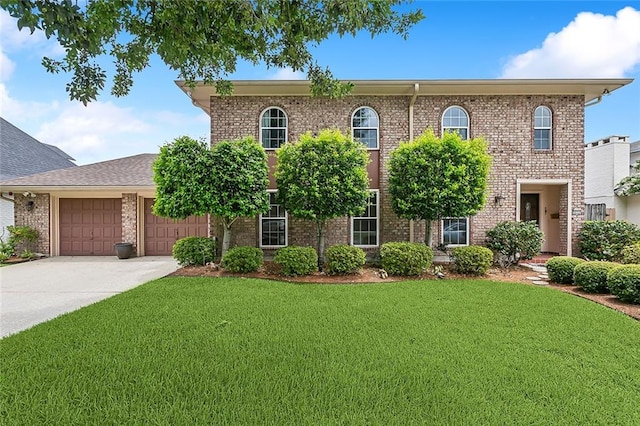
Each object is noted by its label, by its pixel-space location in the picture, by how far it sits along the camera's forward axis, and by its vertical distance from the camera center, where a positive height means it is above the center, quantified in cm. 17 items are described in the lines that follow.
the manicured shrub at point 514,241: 878 -92
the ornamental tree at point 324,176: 778 +86
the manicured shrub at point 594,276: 621 -137
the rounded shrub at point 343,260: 779 -129
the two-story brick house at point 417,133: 959 +237
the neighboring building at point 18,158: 1241 +293
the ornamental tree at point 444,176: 790 +89
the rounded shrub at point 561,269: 696 -137
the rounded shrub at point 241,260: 797 -134
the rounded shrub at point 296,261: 776 -131
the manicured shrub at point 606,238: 880 -86
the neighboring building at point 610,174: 1455 +185
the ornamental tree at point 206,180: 767 +75
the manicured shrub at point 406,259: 776 -127
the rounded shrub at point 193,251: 860 -118
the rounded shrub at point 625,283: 551 -135
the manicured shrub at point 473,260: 778 -129
